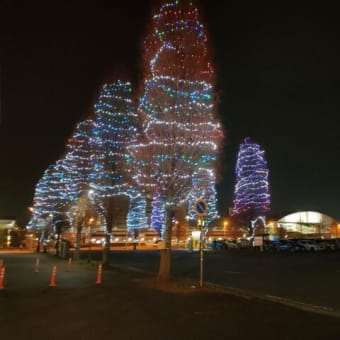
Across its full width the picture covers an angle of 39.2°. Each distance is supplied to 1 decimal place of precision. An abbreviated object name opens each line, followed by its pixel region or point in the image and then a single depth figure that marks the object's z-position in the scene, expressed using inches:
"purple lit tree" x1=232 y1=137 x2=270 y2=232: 2465.6
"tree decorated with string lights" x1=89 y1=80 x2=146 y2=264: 1205.1
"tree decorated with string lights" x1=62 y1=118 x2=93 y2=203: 1361.0
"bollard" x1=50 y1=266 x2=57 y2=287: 708.5
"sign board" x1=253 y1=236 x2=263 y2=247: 2371.1
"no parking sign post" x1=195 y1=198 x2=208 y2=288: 668.1
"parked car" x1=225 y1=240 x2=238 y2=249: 2611.5
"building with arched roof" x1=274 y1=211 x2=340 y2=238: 4294.8
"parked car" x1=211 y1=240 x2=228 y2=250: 2598.4
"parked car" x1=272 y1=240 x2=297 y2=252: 2237.9
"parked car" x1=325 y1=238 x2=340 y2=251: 2384.4
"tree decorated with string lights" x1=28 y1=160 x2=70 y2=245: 1811.0
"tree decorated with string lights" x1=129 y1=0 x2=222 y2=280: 777.6
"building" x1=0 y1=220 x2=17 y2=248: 3144.7
